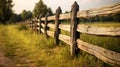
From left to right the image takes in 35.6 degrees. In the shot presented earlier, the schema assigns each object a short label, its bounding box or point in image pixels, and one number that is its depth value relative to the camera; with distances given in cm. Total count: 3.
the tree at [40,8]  5991
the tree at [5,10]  4531
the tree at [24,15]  8939
